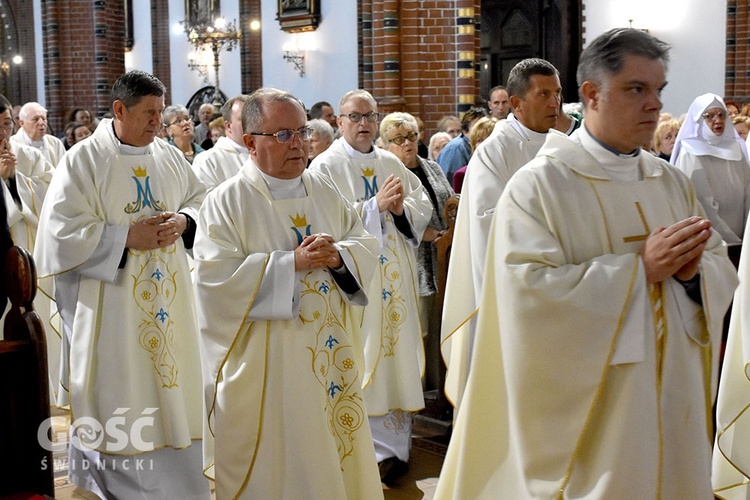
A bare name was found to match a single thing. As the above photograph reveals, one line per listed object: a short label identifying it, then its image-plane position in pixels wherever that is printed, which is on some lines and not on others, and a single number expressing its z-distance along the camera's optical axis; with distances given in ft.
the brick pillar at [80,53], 55.31
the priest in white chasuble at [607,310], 9.48
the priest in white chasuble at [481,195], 16.33
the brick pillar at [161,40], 68.85
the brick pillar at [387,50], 33.60
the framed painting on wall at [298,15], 52.44
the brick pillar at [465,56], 32.68
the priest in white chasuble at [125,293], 15.38
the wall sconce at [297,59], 54.65
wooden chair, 10.13
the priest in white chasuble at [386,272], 17.62
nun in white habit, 21.89
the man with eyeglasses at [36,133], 29.63
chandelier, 60.23
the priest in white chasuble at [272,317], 12.46
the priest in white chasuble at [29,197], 22.00
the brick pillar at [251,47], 59.36
